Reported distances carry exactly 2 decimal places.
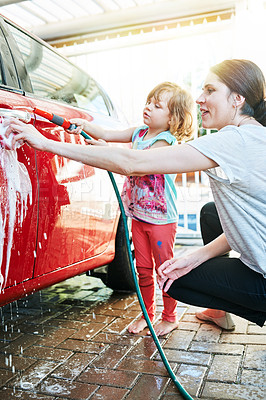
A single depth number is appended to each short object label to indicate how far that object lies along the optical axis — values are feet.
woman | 4.90
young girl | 7.82
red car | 5.74
